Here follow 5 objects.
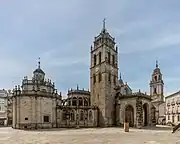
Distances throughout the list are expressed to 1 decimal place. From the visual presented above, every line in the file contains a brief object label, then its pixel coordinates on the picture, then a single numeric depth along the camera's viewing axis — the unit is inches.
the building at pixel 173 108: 2608.3
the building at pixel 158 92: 2901.1
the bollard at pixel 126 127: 1229.4
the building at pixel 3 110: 2400.3
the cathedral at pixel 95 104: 1551.4
